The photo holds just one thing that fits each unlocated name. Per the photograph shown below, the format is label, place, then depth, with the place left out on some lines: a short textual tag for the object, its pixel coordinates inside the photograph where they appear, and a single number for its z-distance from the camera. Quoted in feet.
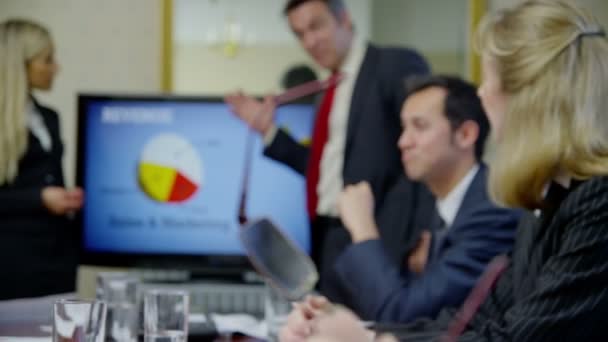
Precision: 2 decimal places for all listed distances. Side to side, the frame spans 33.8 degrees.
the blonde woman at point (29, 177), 11.71
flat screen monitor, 12.87
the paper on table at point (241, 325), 7.10
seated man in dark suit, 7.27
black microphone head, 5.18
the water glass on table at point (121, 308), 6.86
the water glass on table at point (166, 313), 5.56
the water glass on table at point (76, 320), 4.39
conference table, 6.65
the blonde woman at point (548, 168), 4.74
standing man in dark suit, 10.45
